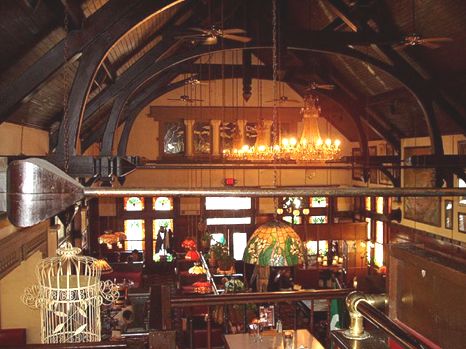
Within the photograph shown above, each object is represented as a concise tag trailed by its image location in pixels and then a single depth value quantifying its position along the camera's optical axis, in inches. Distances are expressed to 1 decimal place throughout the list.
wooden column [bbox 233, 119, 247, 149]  419.8
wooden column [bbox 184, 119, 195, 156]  617.3
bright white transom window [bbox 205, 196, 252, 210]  639.8
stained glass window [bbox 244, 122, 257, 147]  625.3
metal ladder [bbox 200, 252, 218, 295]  429.7
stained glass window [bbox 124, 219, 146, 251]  633.0
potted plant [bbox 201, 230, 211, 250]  519.0
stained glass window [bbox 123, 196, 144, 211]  626.2
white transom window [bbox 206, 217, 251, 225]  641.0
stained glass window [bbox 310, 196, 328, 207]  660.1
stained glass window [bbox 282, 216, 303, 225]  654.5
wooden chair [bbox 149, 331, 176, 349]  93.8
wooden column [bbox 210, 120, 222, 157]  623.2
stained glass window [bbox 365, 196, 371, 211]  612.7
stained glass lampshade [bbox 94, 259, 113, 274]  426.4
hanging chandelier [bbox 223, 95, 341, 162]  332.2
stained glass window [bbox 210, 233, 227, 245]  634.2
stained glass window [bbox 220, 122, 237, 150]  578.2
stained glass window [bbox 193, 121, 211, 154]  622.5
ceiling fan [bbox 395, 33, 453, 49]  257.7
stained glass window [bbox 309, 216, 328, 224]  660.7
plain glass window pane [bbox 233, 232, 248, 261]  645.3
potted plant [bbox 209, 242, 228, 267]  466.0
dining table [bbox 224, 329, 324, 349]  227.9
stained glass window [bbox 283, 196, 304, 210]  632.0
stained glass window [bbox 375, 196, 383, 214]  581.2
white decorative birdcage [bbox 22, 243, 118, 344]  182.7
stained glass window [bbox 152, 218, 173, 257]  628.4
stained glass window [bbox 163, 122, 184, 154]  617.3
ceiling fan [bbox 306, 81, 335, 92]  369.6
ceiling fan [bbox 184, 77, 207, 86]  395.5
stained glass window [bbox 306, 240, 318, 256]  628.4
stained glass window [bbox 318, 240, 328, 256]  637.9
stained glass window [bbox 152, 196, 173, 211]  631.8
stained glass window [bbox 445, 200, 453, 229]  434.9
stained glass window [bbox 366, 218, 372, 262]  602.9
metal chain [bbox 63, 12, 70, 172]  199.8
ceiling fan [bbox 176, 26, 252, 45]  246.8
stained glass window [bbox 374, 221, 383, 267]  580.6
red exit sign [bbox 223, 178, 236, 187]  629.3
